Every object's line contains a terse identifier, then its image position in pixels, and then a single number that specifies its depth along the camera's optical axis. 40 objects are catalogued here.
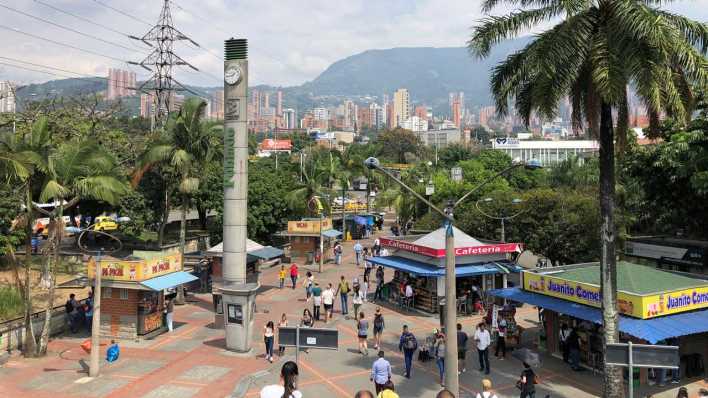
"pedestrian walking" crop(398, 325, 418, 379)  16.97
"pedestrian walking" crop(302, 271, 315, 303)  27.50
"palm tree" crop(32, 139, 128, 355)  20.56
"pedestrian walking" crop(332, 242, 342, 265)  41.09
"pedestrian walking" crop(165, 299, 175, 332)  23.52
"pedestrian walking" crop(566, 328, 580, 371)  18.47
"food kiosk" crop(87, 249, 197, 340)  21.94
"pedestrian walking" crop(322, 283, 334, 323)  24.36
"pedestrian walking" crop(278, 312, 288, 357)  19.92
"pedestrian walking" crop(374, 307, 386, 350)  20.11
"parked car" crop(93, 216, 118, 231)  48.43
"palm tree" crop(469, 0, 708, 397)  12.80
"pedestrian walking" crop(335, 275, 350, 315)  25.50
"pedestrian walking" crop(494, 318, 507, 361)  19.59
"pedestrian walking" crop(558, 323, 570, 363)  19.02
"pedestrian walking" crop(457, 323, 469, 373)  17.63
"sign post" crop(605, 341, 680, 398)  9.80
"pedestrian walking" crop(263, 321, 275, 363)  19.11
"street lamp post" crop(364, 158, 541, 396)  13.08
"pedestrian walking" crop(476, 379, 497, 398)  10.33
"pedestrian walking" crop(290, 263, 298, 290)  31.86
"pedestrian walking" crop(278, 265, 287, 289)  31.82
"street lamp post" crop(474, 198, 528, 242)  33.05
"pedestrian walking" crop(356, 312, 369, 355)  19.52
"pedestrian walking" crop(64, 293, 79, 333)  23.56
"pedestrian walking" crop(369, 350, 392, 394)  14.54
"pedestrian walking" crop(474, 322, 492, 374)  17.77
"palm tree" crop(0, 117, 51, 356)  19.81
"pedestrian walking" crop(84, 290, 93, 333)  23.56
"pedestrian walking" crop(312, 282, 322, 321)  24.41
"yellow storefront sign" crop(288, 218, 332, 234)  41.91
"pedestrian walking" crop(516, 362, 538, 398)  14.61
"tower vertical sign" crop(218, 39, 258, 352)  21.62
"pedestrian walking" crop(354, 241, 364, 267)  41.00
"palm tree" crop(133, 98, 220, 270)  29.06
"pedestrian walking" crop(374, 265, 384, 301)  29.48
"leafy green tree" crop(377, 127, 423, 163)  143.10
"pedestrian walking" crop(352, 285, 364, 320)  24.86
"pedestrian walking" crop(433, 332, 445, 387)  17.17
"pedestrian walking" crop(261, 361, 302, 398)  8.33
